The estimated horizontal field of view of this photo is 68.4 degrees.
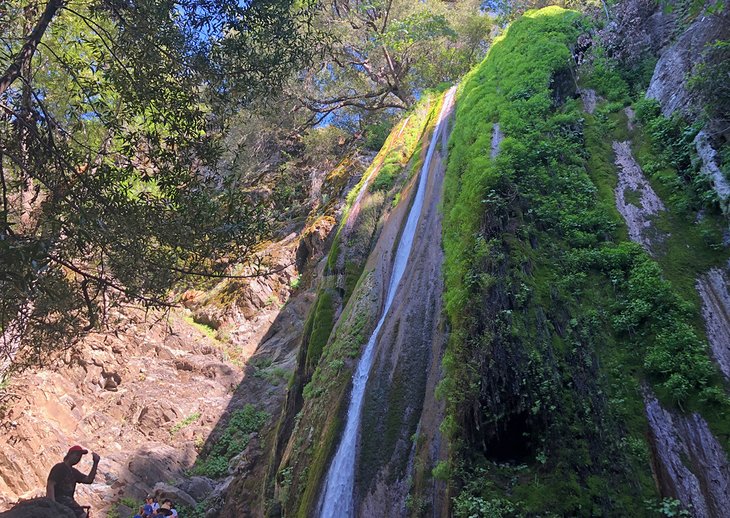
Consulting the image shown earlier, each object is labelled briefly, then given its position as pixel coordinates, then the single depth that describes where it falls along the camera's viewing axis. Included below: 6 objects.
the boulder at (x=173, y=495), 12.78
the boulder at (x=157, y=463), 13.70
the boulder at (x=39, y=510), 9.78
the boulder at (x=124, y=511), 12.41
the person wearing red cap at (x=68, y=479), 10.82
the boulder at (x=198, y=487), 13.41
